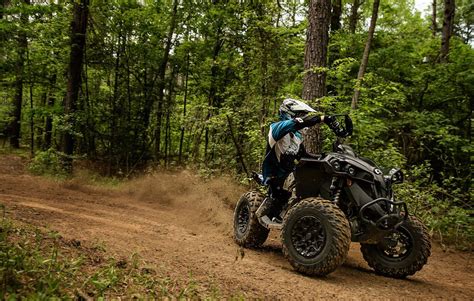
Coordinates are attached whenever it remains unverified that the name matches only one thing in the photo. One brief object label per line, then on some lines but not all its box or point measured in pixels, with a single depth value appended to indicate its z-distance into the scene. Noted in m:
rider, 5.80
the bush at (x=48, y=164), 13.84
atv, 4.70
